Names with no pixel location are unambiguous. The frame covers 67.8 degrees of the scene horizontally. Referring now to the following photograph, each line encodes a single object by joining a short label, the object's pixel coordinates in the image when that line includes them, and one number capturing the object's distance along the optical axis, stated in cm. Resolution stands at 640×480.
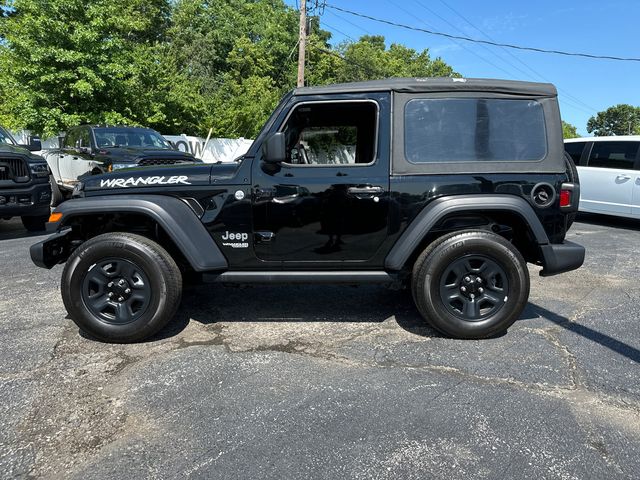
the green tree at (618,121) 8287
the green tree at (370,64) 3516
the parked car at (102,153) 869
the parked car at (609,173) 896
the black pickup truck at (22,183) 717
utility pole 1947
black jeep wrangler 357
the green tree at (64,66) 1308
